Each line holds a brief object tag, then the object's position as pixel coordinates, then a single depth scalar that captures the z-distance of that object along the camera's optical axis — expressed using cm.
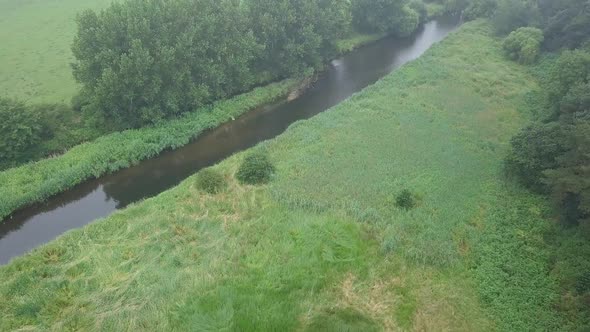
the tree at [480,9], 7069
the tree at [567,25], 5312
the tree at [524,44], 5481
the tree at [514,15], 6284
